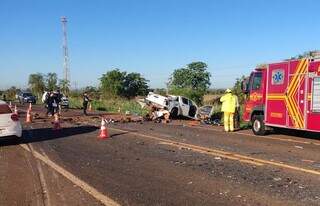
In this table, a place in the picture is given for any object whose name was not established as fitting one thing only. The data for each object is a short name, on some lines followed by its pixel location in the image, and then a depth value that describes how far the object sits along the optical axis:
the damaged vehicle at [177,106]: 35.84
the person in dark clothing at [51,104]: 35.34
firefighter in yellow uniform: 22.83
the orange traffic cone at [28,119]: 29.92
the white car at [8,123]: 17.64
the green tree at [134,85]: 84.50
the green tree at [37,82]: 113.91
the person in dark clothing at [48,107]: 36.22
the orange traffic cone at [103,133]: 19.59
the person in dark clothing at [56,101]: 35.84
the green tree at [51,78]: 109.16
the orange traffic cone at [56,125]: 24.23
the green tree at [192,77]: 78.38
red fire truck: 17.48
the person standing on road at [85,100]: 40.12
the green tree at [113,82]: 82.94
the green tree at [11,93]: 102.83
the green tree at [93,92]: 80.62
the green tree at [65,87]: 78.70
